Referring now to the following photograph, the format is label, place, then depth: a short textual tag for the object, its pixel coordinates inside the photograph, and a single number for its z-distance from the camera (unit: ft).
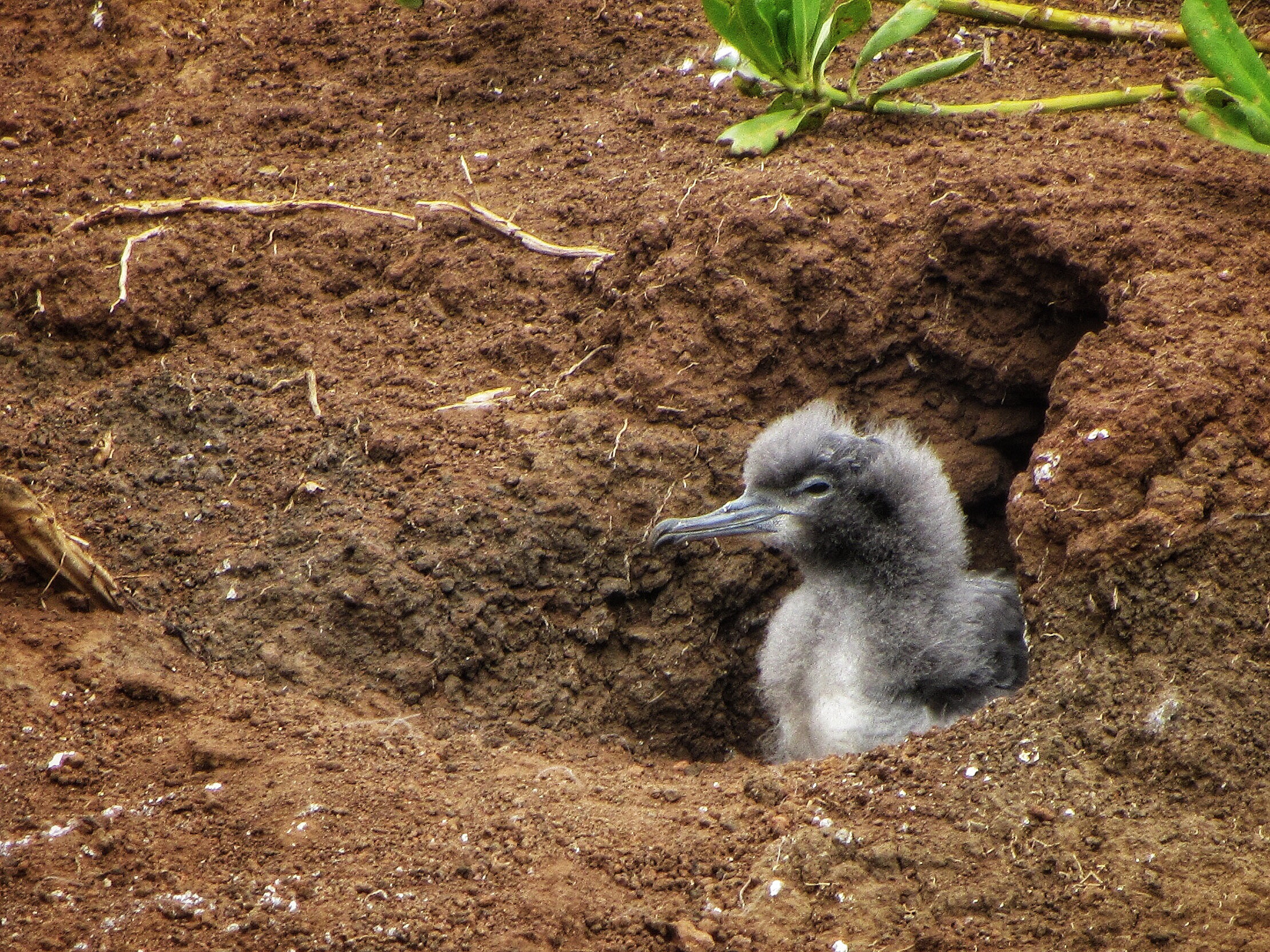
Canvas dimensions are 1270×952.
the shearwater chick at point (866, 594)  27.35
